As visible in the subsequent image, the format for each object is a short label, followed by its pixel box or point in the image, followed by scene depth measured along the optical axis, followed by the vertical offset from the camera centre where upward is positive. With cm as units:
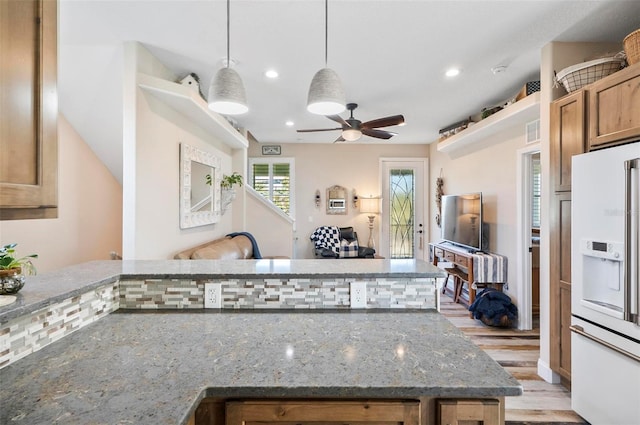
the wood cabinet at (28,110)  75 +26
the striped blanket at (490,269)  386 -69
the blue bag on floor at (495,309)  356 -110
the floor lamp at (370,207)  626 +10
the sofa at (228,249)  317 -42
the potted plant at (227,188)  439 +34
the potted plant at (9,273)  107 -21
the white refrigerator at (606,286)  166 -42
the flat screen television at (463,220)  416 -11
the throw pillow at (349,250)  582 -69
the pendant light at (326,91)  162 +62
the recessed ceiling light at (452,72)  296 +133
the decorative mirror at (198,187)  323 +29
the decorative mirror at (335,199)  632 +26
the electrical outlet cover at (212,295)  149 -39
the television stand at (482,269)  387 -69
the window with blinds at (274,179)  632 +66
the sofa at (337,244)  575 -59
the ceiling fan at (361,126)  359 +103
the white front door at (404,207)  642 +11
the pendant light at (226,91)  159 +61
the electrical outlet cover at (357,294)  150 -38
